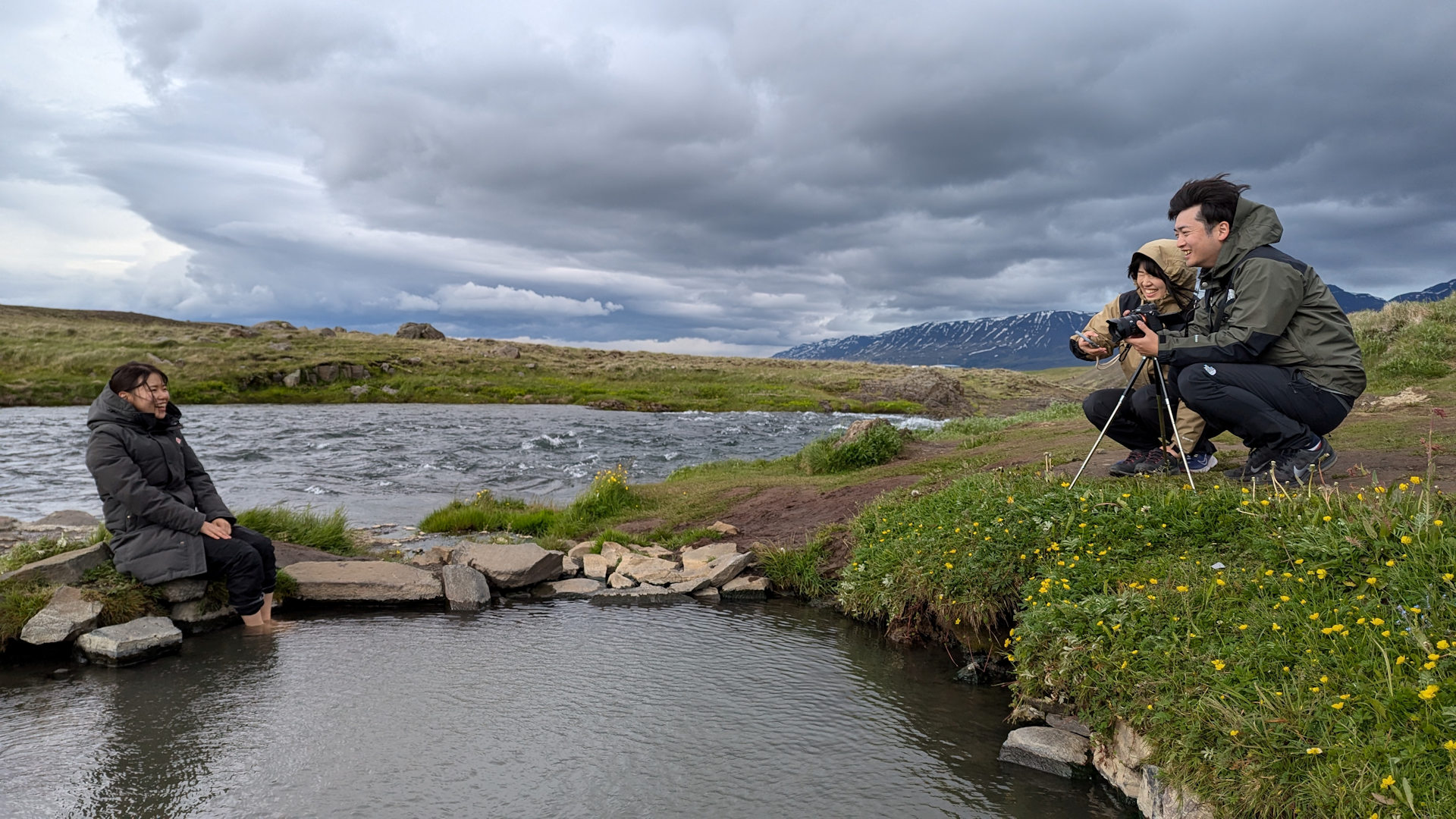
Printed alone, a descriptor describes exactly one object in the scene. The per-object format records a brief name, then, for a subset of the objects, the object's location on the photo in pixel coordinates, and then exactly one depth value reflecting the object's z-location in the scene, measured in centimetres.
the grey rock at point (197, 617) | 786
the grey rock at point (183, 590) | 788
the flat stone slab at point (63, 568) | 754
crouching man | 670
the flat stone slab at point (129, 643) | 696
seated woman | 762
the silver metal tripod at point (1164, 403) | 737
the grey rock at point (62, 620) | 701
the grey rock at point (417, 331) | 12112
